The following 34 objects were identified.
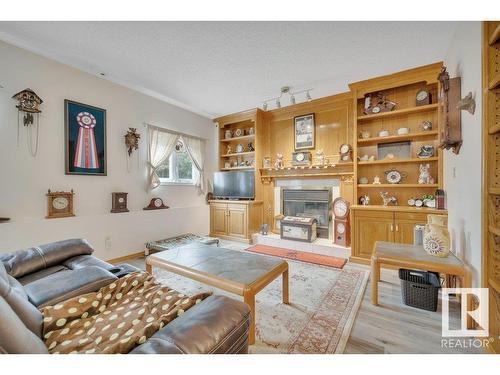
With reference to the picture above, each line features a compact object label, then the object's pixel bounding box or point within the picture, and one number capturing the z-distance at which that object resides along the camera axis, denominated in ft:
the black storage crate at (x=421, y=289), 6.06
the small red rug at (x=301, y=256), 9.94
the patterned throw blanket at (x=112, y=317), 2.97
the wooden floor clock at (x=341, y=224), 10.98
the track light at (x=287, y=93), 10.78
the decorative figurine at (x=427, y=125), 9.51
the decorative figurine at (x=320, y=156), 12.21
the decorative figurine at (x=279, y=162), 13.62
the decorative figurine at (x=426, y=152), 9.38
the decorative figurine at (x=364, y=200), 10.68
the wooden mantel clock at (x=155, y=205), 11.73
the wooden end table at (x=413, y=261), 5.36
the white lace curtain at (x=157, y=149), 11.80
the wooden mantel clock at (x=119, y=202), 10.19
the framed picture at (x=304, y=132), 12.91
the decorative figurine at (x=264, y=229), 13.42
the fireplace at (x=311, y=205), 12.34
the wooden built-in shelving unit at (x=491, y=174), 4.45
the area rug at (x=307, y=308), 4.93
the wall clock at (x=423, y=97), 9.48
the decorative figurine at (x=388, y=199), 10.21
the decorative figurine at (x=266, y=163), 14.26
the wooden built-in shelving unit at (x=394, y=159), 8.98
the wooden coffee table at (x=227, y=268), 5.12
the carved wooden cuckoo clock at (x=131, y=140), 10.67
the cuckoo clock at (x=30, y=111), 7.62
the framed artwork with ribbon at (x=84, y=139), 8.81
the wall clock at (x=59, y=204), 8.29
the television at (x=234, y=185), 13.91
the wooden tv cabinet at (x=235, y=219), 13.55
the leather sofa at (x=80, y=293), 2.47
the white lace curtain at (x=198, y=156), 14.16
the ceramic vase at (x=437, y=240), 6.07
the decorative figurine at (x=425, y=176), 9.43
